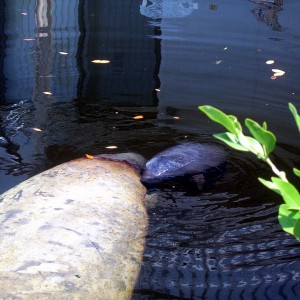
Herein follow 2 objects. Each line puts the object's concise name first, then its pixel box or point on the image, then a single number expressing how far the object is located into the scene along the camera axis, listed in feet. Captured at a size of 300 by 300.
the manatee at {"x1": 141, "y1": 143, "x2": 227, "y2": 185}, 14.62
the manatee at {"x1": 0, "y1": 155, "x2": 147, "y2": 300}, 9.35
